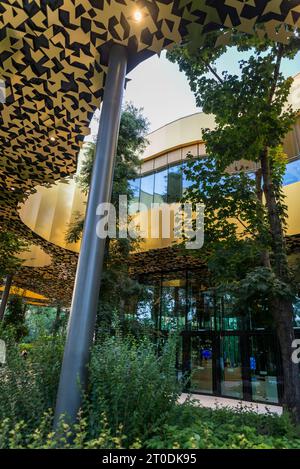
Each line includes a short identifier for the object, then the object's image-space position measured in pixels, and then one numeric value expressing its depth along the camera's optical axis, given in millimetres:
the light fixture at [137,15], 4012
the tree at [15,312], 19250
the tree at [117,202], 9766
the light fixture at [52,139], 6441
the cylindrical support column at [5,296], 17938
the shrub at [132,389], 2746
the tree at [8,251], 10688
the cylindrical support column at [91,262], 3035
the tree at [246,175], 5410
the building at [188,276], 10422
